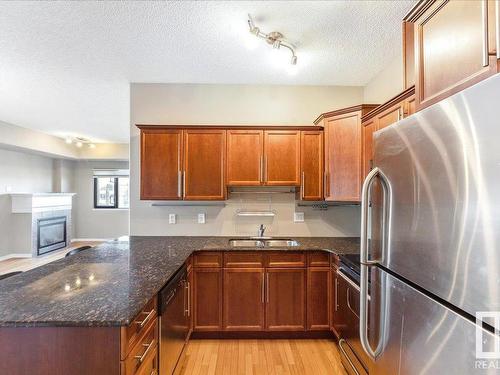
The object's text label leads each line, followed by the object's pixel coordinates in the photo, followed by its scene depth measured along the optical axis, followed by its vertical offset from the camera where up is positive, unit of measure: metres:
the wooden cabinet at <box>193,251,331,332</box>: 2.57 -1.02
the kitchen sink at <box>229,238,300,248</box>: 3.15 -0.65
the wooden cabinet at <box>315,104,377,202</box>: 2.58 +0.34
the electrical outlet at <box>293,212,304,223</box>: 3.24 -0.36
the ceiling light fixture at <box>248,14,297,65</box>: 2.06 +1.23
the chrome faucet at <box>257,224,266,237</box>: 3.15 -0.51
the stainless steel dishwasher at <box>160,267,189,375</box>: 1.60 -0.92
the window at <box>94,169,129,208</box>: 7.49 -0.07
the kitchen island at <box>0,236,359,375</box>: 1.14 -0.58
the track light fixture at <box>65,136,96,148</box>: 6.23 +1.10
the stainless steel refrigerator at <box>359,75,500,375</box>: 0.73 -0.18
